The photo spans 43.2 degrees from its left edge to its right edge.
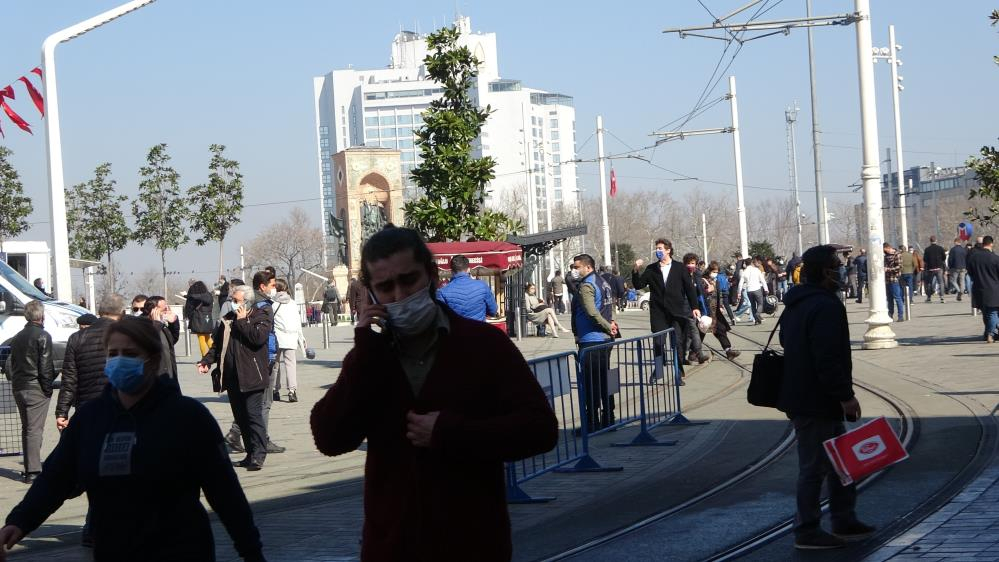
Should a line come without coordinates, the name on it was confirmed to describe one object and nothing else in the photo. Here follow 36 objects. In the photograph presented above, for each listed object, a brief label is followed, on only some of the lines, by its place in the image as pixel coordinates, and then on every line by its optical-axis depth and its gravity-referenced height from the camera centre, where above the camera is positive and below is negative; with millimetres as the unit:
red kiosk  25484 +567
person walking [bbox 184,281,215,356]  23422 -221
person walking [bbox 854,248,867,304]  34328 -317
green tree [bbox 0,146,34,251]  45250 +3806
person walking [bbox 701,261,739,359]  20719 -619
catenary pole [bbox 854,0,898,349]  20141 +1110
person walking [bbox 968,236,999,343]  20297 -500
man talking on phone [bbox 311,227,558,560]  3316 -348
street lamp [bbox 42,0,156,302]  17734 +2164
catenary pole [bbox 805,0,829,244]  39719 +3369
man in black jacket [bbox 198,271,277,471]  11891 -680
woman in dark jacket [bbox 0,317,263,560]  4035 -560
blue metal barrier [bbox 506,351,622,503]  9727 -1419
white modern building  188625 +22699
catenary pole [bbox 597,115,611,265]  53281 +3976
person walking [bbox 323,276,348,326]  47000 -414
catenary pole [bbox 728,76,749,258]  43188 +3354
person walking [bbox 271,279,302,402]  16788 -455
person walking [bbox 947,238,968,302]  35188 -154
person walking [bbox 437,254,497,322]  12906 -112
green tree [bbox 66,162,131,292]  50281 +3425
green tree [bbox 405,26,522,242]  25172 +2660
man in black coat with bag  7090 -691
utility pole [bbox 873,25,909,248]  51969 +7780
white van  21422 -57
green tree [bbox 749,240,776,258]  64875 +963
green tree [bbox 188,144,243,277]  46219 +3620
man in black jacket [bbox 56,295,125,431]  9898 -418
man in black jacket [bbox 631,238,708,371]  16828 -239
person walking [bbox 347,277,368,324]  22834 -68
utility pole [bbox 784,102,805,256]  78238 +8391
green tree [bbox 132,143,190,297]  46625 +3461
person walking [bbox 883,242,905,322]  27472 -320
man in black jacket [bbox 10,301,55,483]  12094 -622
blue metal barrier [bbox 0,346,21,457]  14211 -1305
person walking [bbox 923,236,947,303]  36812 -171
